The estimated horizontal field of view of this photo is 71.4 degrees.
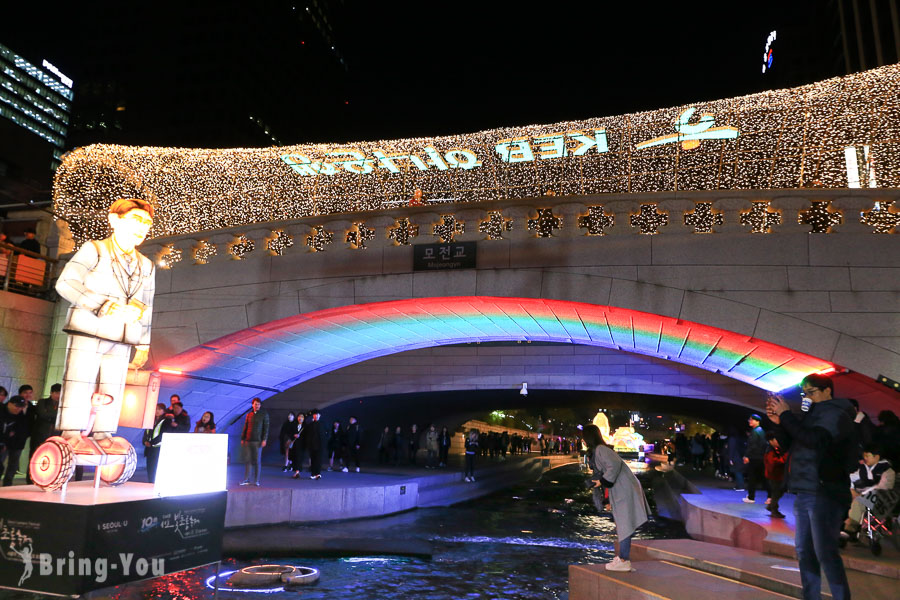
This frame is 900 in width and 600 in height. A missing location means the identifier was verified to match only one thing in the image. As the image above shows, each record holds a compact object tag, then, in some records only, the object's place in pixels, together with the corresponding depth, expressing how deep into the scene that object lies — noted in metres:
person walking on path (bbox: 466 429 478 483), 21.43
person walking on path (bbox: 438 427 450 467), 24.99
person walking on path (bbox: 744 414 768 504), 12.89
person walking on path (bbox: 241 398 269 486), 12.65
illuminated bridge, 10.96
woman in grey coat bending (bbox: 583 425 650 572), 6.46
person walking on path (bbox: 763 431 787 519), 10.58
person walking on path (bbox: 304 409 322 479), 15.02
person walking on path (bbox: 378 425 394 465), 25.89
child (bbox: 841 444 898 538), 6.70
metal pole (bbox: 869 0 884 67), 42.55
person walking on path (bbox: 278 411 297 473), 16.12
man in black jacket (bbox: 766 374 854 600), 4.48
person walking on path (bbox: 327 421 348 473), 20.19
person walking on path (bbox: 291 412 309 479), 15.47
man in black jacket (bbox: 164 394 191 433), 11.08
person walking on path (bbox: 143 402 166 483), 11.14
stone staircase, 5.59
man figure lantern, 5.31
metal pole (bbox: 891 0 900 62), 39.54
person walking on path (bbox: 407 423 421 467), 24.68
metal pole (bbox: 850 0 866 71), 48.45
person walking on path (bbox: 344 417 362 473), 19.64
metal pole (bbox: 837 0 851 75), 52.72
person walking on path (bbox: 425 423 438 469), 24.99
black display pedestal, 3.96
